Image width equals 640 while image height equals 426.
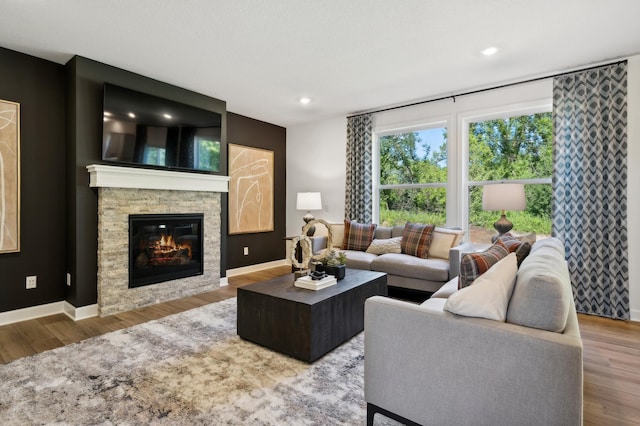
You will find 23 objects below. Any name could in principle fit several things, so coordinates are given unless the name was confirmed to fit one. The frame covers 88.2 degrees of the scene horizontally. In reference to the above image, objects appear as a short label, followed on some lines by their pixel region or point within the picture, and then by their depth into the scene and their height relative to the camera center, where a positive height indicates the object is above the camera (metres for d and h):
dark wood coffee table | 2.32 -0.79
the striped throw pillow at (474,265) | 1.90 -0.31
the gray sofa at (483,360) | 1.19 -0.60
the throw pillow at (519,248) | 2.16 -0.25
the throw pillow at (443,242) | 3.93 -0.37
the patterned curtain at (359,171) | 4.98 +0.61
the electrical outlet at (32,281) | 3.23 -0.69
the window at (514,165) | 3.84 +0.56
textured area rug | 1.75 -1.08
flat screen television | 3.39 +0.90
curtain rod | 3.39 +1.49
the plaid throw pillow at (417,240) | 4.03 -0.36
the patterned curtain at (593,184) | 3.25 +0.27
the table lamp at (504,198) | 3.37 +0.13
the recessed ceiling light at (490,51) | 3.03 +1.49
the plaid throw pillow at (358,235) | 4.50 -0.34
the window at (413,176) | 4.56 +0.50
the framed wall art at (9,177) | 3.04 +0.32
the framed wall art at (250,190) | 5.08 +0.34
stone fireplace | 3.37 -0.03
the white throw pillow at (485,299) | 1.37 -0.38
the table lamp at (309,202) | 5.10 +0.14
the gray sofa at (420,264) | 3.52 -0.61
